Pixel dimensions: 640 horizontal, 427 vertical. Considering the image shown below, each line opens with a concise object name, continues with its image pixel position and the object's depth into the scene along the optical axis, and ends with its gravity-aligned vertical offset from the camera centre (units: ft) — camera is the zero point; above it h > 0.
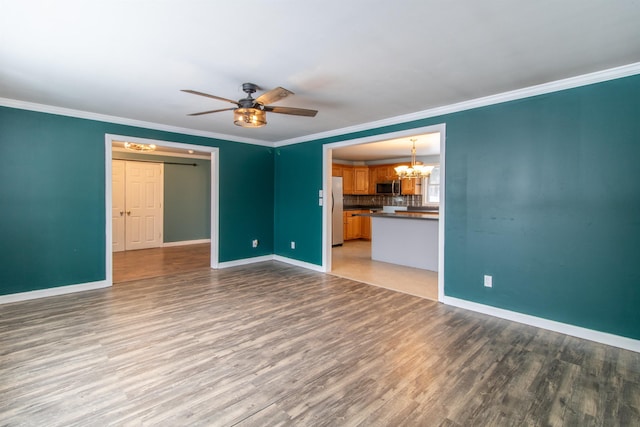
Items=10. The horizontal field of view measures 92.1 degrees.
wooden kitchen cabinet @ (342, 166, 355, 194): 29.91 +2.84
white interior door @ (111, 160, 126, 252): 23.61 +0.22
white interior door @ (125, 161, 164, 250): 24.45 +0.26
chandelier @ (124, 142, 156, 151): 21.91 +4.40
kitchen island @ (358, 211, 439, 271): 17.94 -1.88
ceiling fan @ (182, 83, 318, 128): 9.50 +3.04
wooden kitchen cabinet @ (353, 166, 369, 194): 30.48 +2.88
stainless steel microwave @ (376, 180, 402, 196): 28.29 +2.03
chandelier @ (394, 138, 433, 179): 21.76 +2.83
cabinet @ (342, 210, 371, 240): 29.50 -1.68
